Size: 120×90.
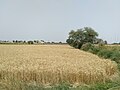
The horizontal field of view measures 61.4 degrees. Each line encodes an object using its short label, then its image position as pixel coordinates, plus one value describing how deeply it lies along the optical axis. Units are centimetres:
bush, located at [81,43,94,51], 2571
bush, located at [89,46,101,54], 2114
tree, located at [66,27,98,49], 3263
